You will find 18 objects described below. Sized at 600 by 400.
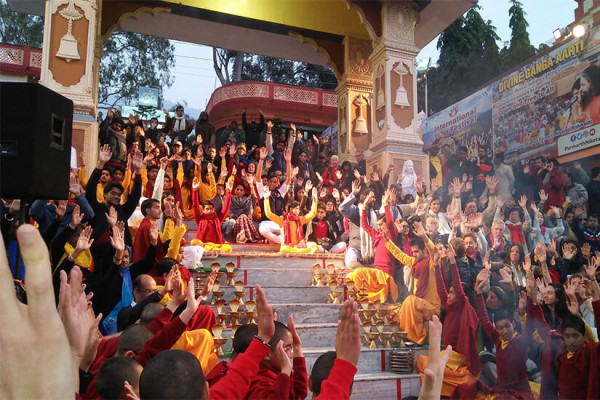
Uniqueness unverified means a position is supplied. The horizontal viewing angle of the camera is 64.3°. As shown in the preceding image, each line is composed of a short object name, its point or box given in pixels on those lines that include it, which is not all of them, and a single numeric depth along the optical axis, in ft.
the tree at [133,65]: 70.03
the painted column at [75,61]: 22.63
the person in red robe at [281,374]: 6.31
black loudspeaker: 7.03
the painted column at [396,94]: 26.63
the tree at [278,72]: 76.79
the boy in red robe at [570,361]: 11.42
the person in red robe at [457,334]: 14.24
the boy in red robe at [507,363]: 12.88
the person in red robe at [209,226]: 22.91
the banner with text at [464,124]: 31.14
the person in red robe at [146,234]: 17.04
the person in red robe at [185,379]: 4.97
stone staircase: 13.85
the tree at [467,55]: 30.96
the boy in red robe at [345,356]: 4.78
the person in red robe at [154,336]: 7.61
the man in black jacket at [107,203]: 15.66
